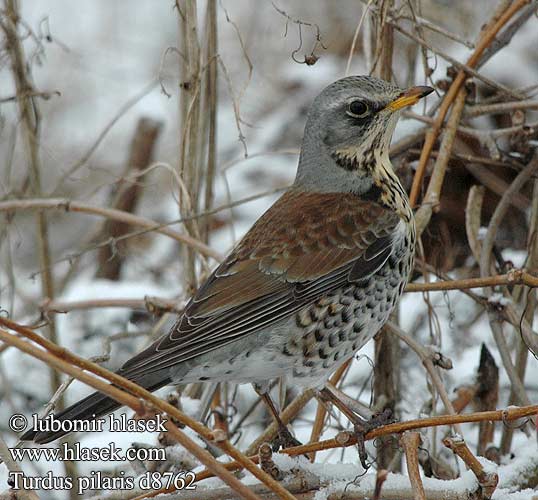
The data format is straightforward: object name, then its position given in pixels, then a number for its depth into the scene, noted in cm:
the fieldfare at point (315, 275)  573
